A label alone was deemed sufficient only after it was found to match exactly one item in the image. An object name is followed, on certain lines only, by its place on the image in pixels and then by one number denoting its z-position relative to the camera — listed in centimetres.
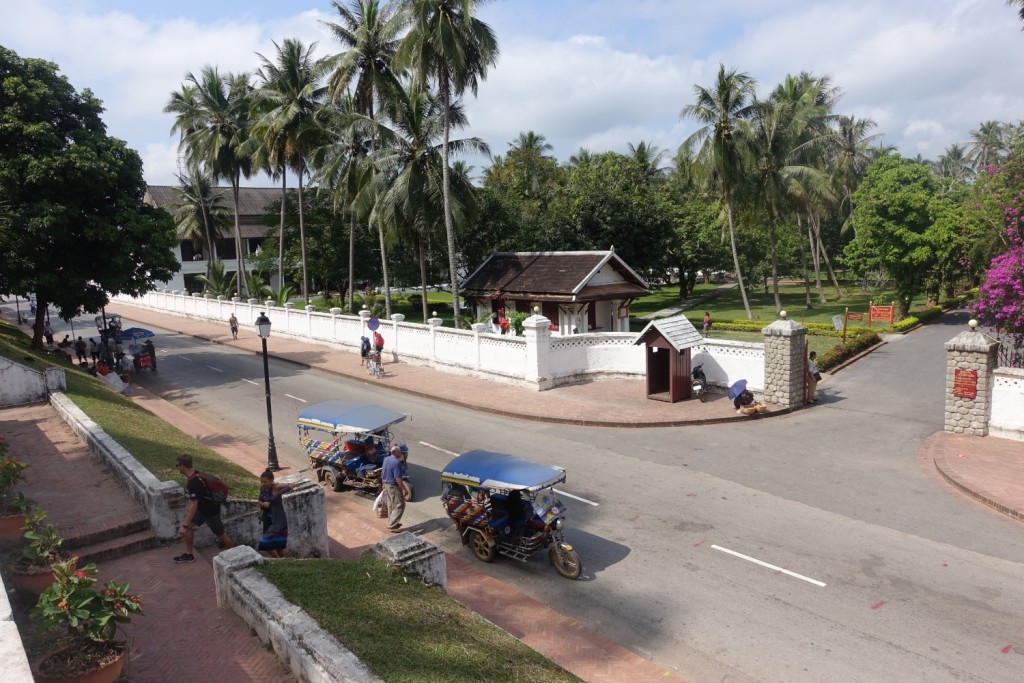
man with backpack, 869
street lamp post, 1454
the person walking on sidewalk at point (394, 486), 1130
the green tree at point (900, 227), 3394
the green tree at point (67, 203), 2078
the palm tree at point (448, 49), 2619
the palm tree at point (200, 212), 5444
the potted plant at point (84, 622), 534
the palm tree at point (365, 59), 3186
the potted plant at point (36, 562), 693
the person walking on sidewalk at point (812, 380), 1917
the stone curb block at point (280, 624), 557
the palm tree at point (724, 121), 3366
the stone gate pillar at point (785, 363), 1822
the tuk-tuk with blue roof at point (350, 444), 1306
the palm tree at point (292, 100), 3653
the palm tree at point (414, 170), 3006
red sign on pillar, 1545
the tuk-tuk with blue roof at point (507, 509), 988
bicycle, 2527
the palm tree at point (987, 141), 6928
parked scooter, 1983
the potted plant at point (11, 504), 793
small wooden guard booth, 1962
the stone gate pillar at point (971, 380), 1530
